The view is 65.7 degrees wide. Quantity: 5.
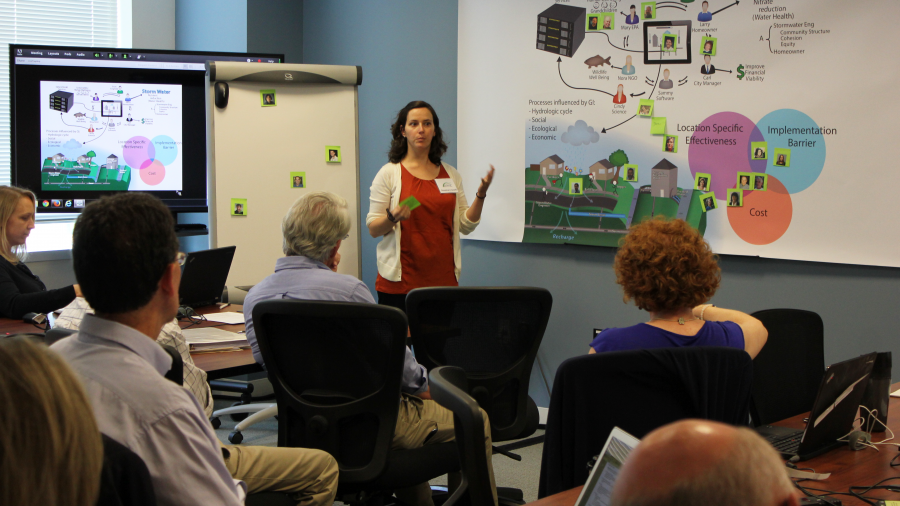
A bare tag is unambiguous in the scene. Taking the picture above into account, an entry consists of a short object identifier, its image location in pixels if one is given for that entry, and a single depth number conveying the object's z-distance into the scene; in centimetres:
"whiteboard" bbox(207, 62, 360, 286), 394
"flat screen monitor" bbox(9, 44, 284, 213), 401
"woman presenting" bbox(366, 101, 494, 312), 366
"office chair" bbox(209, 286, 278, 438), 363
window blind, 438
